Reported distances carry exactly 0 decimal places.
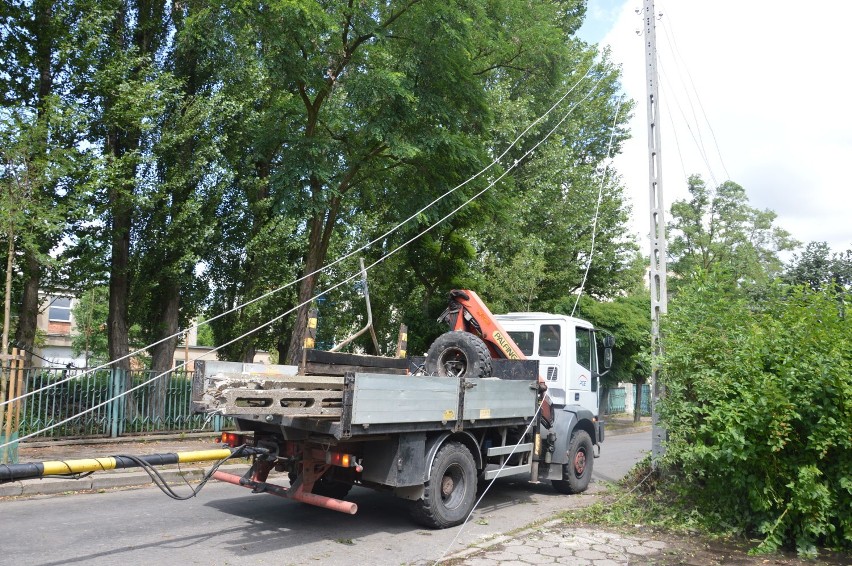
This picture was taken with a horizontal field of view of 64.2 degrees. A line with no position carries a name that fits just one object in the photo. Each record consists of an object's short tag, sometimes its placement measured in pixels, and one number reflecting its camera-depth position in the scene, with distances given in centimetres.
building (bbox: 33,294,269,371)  3969
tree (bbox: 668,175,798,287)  3497
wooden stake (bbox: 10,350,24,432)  969
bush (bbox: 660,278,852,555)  680
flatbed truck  632
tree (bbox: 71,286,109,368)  2953
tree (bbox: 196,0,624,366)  1354
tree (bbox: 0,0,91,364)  1143
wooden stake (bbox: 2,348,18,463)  911
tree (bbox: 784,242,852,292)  2544
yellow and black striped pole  494
